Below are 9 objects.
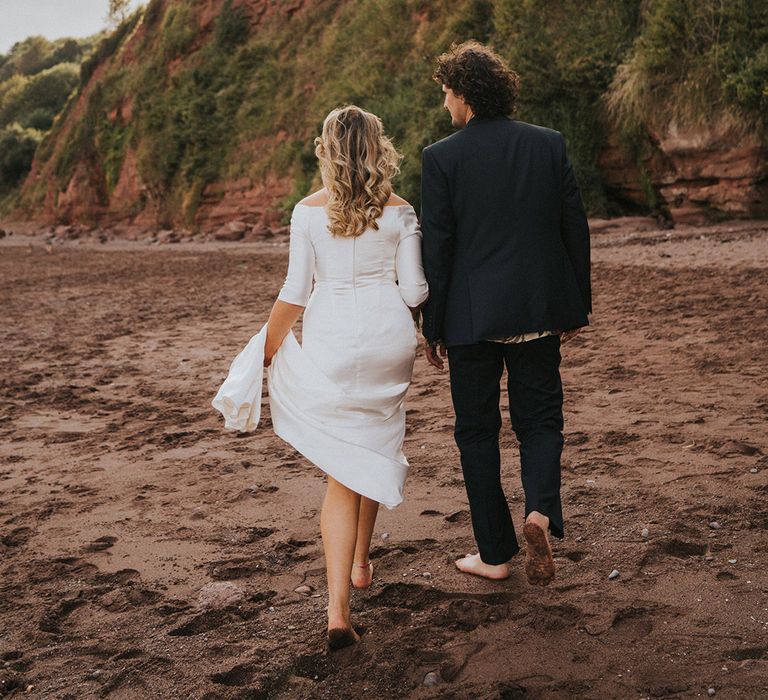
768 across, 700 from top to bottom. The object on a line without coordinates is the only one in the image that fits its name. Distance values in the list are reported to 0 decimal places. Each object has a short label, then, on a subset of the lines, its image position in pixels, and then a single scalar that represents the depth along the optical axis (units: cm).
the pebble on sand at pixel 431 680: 298
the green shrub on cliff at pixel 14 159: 4766
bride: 336
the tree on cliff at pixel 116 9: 4703
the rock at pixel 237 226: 2581
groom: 341
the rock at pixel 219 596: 368
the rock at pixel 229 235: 2547
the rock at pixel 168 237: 2777
